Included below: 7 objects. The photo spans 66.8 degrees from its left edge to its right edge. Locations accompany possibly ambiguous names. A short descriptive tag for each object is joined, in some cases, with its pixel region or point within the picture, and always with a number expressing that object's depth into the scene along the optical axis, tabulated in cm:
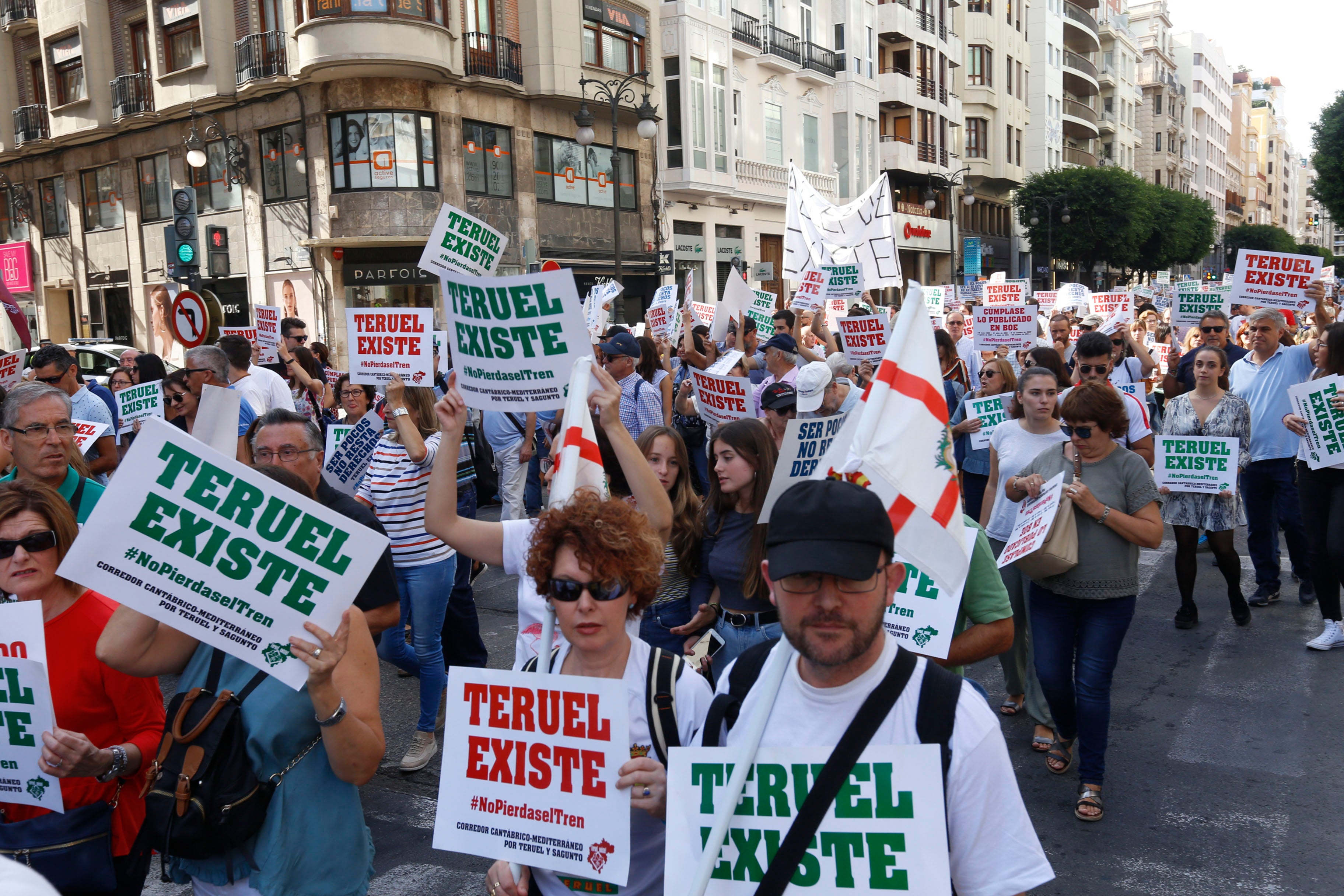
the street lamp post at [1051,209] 5068
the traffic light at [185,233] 1159
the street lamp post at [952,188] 4247
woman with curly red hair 243
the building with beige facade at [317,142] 2455
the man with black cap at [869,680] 189
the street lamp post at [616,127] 1953
